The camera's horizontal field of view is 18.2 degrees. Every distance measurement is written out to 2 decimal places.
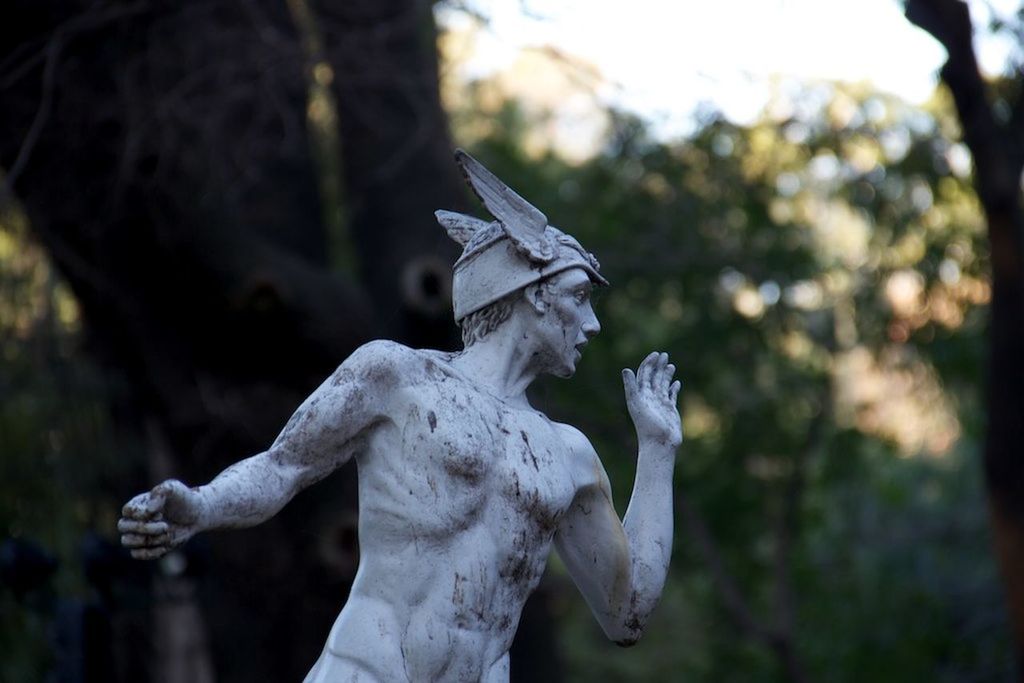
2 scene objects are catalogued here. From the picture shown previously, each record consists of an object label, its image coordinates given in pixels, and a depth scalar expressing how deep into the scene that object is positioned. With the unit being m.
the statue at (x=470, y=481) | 7.56
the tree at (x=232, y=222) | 15.84
